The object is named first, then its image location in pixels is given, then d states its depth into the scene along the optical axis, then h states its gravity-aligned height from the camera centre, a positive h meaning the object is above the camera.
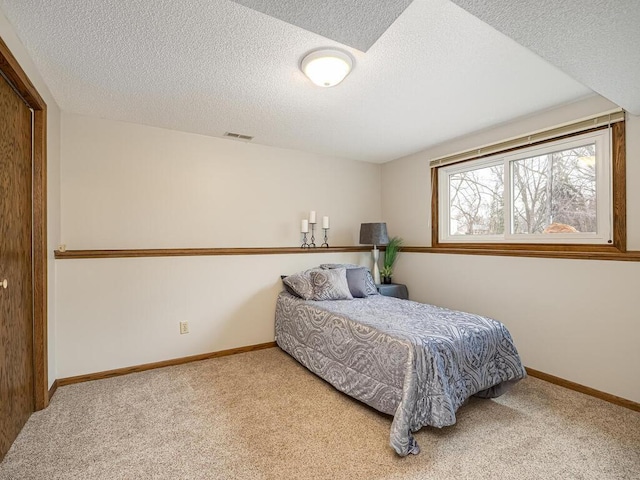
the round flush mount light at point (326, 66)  1.76 +1.02
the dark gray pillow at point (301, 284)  3.10 -0.43
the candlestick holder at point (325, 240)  3.87 +0.01
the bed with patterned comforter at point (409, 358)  1.72 -0.75
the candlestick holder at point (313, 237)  3.79 +0.05
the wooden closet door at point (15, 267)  1.64 -0.14
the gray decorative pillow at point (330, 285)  3.03 -0.43
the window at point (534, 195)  2.34 +0.40
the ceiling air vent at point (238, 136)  3.16 +1.08
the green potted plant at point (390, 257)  3.91 -0.21
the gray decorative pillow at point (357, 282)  3.18 -0.42
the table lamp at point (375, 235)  3.69 +0.07
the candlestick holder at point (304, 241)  3.73 +0.00
